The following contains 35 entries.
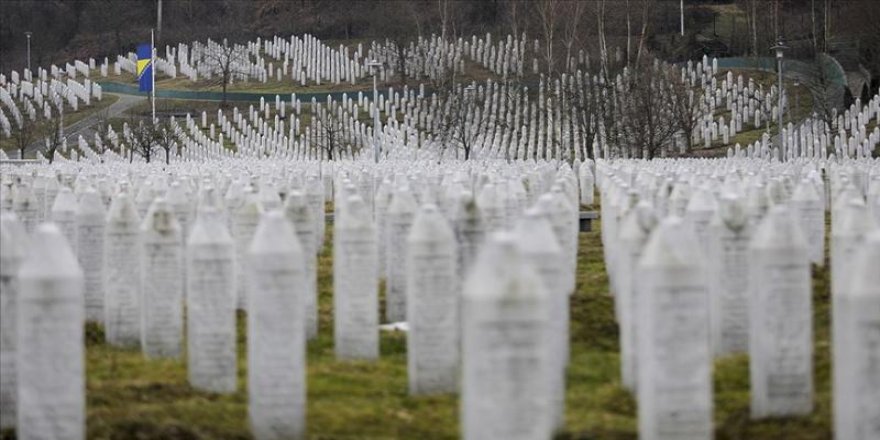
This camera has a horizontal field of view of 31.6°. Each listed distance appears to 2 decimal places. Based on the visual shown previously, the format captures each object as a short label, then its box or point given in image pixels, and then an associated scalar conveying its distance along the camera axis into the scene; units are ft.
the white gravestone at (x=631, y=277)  39.65
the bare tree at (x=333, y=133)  199.72
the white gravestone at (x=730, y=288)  43.83
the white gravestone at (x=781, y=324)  35.78
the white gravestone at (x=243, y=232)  52.65
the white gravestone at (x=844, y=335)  31.37
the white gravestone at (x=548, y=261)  36.37
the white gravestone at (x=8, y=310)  37.91
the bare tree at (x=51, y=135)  174.66
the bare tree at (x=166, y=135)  187.32
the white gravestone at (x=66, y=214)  56.08
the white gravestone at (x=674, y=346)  32.42
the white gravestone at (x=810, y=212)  59.52
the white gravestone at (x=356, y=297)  45.42
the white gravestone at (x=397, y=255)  52.70
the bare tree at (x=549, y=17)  210.18
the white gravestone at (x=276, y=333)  36.09
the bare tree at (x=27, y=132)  190.16
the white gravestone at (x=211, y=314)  40.60
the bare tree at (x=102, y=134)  216.29
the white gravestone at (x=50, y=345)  34.30
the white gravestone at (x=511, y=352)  29.58
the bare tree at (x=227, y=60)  276.60
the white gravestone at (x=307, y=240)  50.08
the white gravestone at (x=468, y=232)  46.62
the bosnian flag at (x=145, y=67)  211.61
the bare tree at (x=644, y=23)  192.75
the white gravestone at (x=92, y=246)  52.42
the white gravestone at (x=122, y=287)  48.06
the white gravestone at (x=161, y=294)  45.16
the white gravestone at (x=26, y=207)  64.49
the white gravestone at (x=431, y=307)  40.19
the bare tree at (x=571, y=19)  217.56
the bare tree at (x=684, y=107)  163.32
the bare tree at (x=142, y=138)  181.57
